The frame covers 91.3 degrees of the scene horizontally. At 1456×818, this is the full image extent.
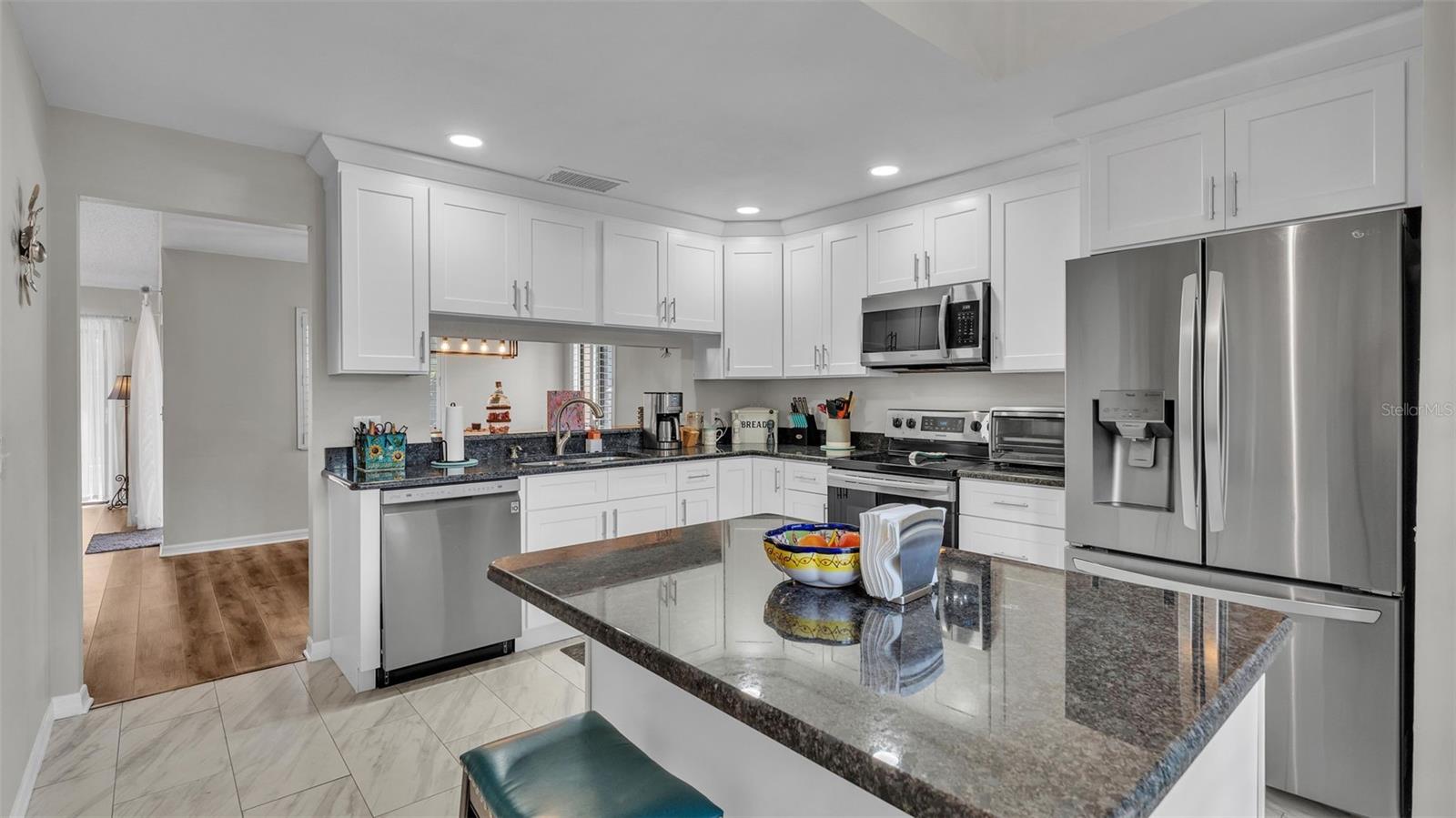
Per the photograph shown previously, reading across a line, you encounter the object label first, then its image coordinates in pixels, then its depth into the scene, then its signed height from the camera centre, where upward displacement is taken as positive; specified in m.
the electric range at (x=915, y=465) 3.34 -0.31
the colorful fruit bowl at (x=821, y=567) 1.29 -0.30
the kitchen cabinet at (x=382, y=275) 3.14 +0.59
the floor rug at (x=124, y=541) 5.58 -1.10
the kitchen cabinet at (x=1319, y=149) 2.13 +0.80
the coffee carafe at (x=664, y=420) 4.47 -0.10
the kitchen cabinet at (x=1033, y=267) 3.19 +0.63
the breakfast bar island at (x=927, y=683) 0.73 -0.36
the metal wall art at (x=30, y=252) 2.14 +0.48
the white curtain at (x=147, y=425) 6.32 -0.17
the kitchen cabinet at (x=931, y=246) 3.49 +0.82
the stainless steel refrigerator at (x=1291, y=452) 2.00 -0.16
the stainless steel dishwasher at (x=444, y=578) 3.01 -0.75
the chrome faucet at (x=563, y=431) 4.03 -0.14
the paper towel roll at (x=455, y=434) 3.52 -0.14
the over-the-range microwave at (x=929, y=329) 3.45 +0.38
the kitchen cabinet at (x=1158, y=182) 2.47 +0.80
